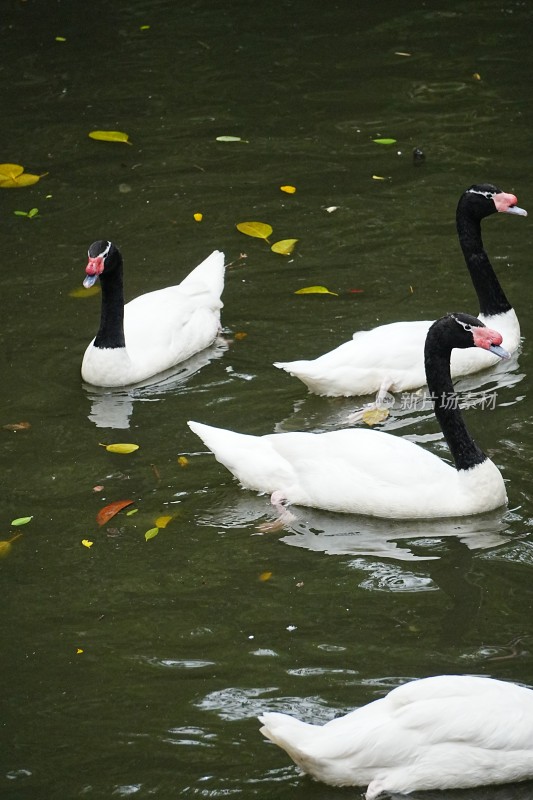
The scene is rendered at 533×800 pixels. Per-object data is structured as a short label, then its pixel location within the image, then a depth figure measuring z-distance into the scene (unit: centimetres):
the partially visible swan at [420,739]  968
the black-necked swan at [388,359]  1650
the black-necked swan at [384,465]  1391
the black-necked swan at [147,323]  1737
